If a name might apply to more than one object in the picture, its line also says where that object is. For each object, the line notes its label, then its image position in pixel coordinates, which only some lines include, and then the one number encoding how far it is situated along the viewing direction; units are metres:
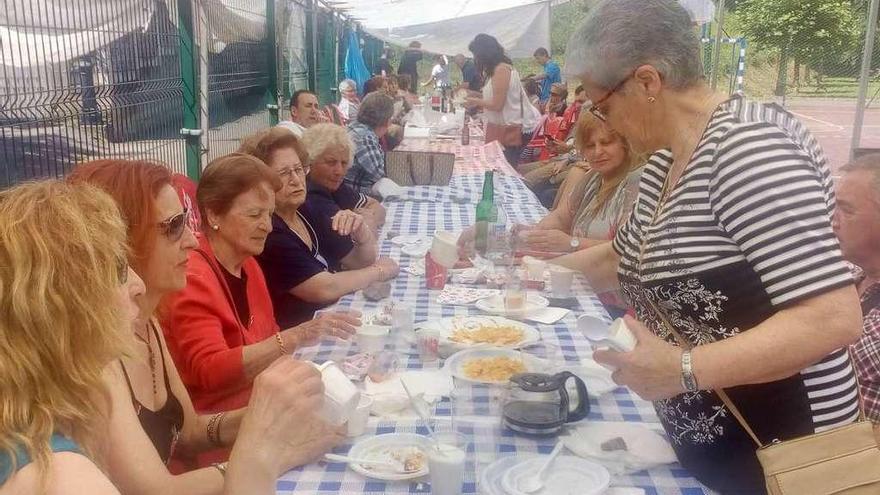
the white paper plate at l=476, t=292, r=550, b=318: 2.66
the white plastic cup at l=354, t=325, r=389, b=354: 2.18
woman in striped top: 1.29
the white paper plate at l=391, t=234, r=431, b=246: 3.89
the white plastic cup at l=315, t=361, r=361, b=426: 1.42
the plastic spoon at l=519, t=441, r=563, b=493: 1.40
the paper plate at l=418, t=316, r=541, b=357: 2.24
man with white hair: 2.33
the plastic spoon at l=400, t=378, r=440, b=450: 1.63
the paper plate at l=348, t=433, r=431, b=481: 1.57
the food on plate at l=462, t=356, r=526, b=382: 1.97
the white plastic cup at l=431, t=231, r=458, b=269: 3.03
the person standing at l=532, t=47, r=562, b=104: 14.55
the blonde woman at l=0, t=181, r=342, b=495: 1.00
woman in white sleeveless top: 8.45
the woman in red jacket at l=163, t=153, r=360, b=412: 2.26
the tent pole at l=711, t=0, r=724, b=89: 8.77
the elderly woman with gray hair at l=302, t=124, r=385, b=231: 4.00
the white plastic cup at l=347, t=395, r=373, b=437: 1.66
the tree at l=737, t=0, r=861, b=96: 11.13
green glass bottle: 4.00
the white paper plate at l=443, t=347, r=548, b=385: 2.01
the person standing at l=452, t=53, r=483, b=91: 15.84
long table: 1.48
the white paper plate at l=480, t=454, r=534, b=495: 1.39
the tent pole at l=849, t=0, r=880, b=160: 6.41
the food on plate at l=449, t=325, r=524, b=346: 2.31
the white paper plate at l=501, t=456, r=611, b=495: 1.39
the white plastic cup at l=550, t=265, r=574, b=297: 2.72
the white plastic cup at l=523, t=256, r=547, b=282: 3.06
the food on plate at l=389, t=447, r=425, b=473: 1.51
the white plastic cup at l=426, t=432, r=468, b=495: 1.38
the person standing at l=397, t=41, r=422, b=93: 17.90
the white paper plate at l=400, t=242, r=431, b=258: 3.64
